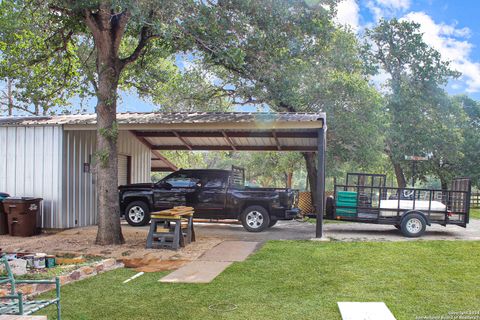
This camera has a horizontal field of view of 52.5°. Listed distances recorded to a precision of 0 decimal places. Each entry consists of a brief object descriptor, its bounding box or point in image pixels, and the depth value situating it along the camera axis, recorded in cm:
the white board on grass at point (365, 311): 531
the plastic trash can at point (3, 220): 1252
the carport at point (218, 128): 1185
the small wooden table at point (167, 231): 1030
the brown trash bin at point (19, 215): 1217
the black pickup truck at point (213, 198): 1330
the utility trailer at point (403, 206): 1264
